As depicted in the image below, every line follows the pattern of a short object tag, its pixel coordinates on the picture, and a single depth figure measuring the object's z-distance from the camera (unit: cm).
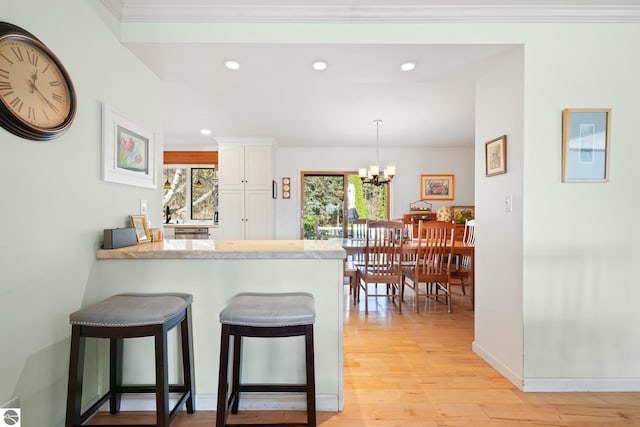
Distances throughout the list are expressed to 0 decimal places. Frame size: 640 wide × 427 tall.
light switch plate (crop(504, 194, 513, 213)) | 196
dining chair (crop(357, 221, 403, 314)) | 320
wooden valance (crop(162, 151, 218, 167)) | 546
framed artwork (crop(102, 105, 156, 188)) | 171
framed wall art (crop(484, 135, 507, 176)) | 202
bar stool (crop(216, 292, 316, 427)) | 127
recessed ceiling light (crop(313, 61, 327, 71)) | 212
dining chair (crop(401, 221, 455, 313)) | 322
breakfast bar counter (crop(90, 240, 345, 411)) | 165
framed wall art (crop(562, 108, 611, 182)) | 184
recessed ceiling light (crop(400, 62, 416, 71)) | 212
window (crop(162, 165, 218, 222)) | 554
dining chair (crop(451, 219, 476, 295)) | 354
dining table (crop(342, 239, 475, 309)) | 338
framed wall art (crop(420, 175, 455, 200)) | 562
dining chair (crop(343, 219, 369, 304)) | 357
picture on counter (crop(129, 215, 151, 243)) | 193
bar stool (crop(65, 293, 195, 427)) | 124
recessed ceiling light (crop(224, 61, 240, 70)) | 213
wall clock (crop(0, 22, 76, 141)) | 112
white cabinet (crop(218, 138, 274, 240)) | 496
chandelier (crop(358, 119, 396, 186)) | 405
